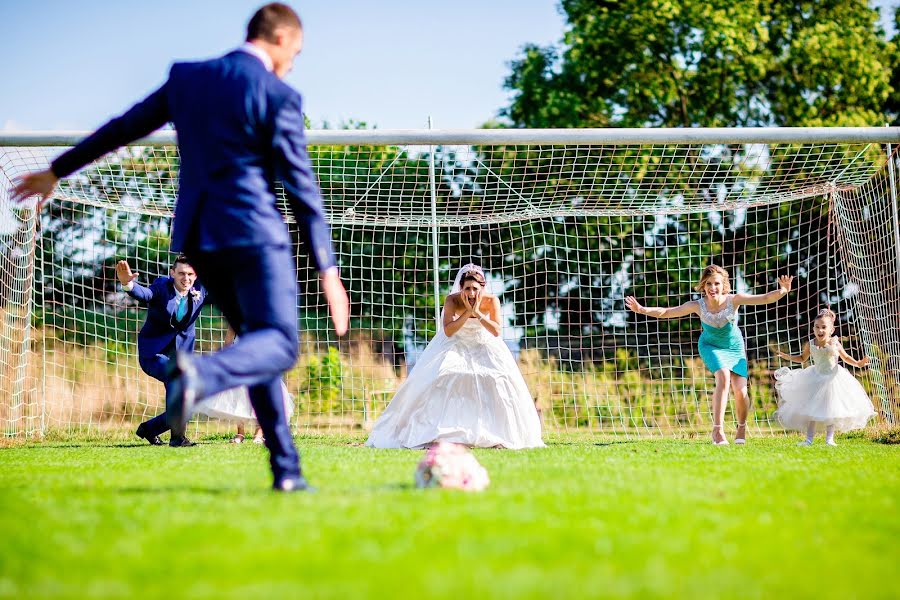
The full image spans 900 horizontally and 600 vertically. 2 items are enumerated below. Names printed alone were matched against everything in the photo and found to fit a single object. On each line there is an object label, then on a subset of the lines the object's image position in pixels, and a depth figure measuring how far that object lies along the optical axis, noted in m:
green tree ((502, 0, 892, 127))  20.94
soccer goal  9.00
